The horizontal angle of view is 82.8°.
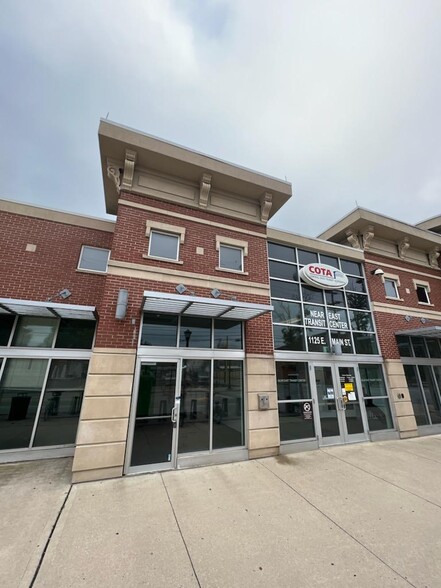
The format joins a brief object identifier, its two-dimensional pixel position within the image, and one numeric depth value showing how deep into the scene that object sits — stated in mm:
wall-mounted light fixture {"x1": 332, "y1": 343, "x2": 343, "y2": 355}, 8477
